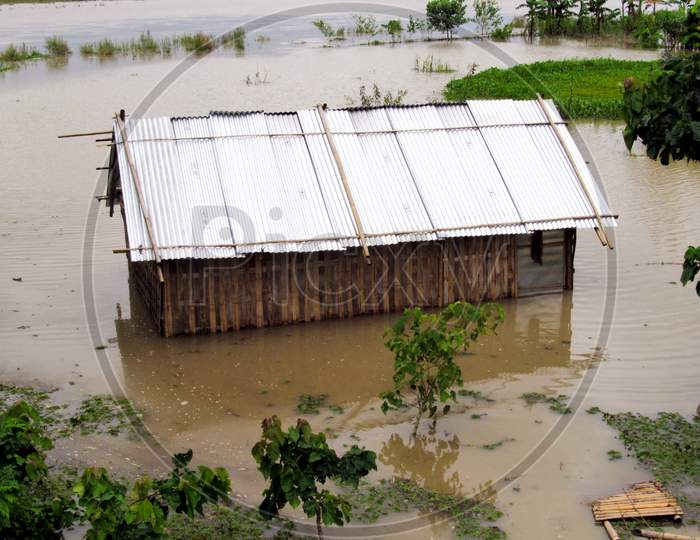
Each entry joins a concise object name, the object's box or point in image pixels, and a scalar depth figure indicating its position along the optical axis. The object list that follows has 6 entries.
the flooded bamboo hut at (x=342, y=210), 11.03
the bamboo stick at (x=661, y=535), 7.20
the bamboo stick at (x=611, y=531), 7.35
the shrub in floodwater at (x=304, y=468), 6.69
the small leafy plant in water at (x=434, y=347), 8.63
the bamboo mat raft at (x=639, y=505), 7.60
